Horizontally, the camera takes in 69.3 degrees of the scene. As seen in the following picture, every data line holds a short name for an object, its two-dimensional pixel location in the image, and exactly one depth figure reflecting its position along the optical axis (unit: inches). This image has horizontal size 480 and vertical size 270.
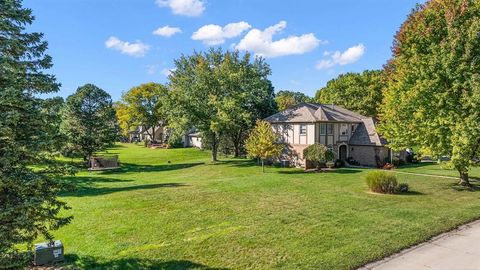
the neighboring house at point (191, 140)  2792.8
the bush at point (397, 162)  1480.3
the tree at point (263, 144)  1295.5
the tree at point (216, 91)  1612.9
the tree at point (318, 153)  1301.7
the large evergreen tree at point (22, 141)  307.0
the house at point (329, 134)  1460.4
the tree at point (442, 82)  793.6
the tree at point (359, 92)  2314.2
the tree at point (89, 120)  1577.3
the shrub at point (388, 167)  1387.8
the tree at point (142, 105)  2866.6
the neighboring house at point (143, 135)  3580.2
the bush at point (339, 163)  1478.8
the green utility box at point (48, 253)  422.9
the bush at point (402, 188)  863.7
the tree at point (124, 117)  2882.6
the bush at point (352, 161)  1552.7
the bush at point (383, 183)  847.6
